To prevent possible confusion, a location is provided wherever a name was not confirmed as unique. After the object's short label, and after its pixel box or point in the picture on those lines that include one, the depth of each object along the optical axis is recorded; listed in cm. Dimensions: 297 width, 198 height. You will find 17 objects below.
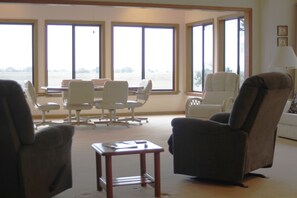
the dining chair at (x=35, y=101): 855
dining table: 878
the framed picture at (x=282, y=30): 862
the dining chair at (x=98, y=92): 1001
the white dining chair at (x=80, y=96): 838
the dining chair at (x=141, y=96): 930
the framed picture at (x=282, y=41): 862
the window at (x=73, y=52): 1100
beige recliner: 788
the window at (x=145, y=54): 1149
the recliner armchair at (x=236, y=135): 414
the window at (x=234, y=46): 1030
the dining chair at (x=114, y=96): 853
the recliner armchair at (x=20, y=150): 323
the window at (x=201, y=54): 1138
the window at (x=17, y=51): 1070
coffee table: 370
